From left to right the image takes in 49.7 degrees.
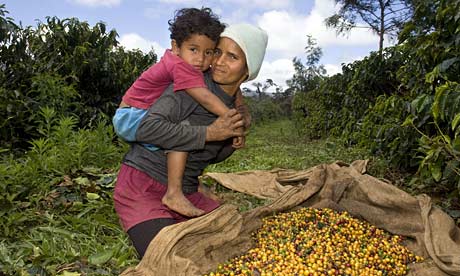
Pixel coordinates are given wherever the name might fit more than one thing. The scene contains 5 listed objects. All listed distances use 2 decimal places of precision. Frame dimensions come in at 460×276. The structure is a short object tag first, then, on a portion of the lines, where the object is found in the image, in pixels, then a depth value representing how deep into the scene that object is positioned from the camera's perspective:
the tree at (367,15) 17.58
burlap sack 2.11
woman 2.30
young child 2.26
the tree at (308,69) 21.27
